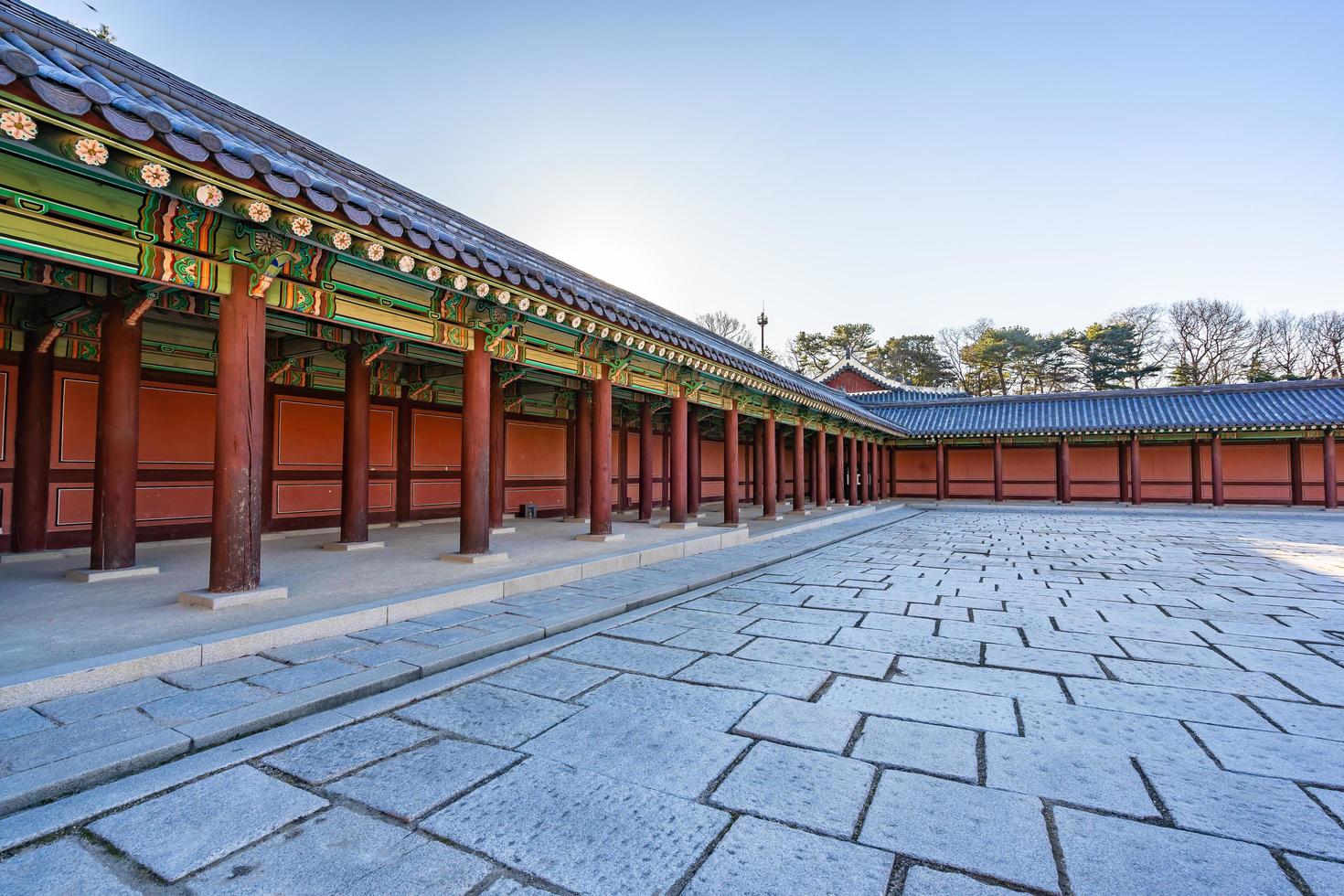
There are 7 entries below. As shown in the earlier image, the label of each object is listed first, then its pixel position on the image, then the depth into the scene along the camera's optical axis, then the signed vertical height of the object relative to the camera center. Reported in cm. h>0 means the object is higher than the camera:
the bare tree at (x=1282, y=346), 3594 +746
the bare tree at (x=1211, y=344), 3638 +771
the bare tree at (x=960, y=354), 4132 +864
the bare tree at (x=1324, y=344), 3483 +737
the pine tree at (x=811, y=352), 4300 +847
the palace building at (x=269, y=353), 348 +137
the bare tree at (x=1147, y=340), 3609 +802
